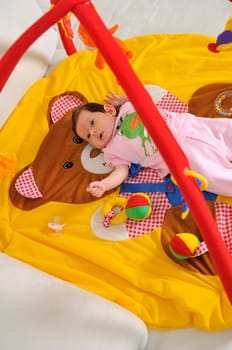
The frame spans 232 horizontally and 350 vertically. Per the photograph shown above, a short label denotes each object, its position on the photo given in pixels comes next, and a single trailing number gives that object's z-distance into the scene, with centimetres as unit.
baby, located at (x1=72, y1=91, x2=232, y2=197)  116
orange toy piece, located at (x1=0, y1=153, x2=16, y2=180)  126
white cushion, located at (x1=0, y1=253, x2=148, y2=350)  97
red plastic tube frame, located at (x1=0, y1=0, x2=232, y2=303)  78
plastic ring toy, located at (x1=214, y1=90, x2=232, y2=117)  131
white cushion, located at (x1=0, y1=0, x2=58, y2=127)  149
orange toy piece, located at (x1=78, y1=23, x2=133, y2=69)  129
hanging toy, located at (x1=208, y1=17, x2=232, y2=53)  121
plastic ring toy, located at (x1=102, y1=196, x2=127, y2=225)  118
